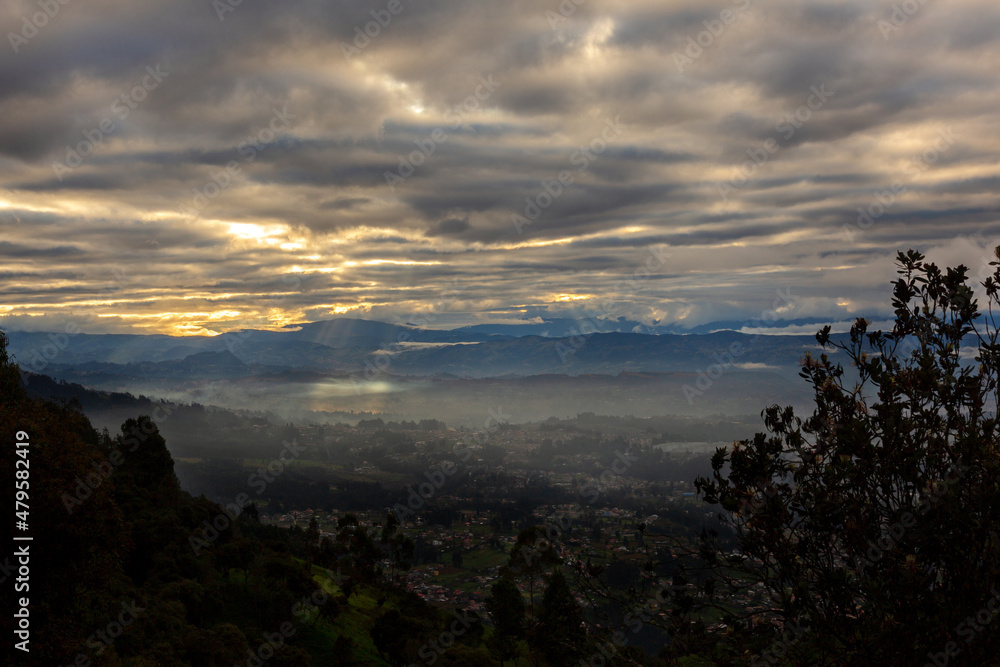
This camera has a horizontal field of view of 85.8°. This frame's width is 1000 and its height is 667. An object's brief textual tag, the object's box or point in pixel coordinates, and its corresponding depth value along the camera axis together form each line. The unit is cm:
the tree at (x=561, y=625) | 938
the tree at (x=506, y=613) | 4318
